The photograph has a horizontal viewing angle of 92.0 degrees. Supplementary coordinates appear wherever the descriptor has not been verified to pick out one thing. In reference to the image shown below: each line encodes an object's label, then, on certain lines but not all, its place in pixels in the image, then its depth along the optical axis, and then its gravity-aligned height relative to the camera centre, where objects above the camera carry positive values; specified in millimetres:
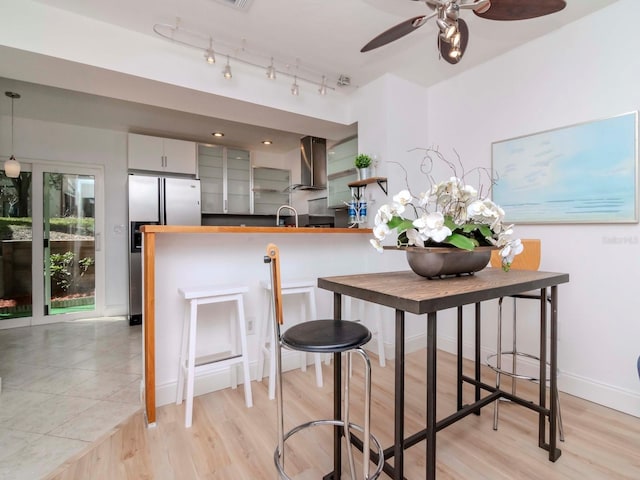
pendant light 3372 +775
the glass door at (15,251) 3895 -190
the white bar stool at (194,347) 1823 -700
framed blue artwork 1968 +439
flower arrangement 1214 +47
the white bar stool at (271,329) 2247 -705
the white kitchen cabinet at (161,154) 4264 +1161
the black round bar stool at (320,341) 1077 -382
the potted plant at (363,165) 2967 +683
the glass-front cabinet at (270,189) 5312 +818
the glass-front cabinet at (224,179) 4793 +911
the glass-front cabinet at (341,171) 3693 +801
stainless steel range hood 4637 +1114
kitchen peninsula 1828 -263
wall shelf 2939 +521
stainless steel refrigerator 4055 +370
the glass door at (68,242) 4156 -86
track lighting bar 2279 +1519
